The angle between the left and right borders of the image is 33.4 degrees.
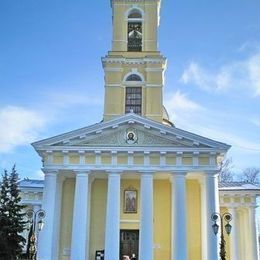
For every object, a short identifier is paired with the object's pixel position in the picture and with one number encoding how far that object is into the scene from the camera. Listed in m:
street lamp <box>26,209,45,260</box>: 17.53
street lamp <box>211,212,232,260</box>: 17.79
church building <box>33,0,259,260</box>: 22.28
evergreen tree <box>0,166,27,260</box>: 20.25
